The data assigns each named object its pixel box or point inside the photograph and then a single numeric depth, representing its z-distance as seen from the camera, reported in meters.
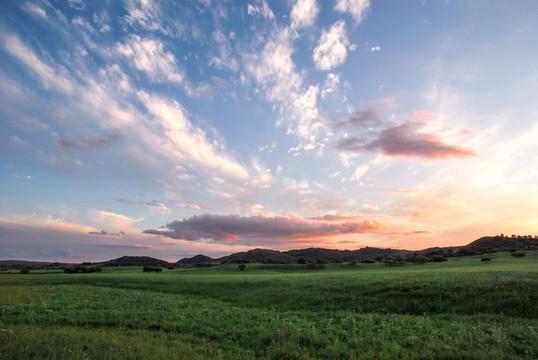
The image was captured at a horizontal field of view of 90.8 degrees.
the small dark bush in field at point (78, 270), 75.98
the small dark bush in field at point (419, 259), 72.55
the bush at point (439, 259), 74.01
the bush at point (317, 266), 71.39
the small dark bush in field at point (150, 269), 80.94
